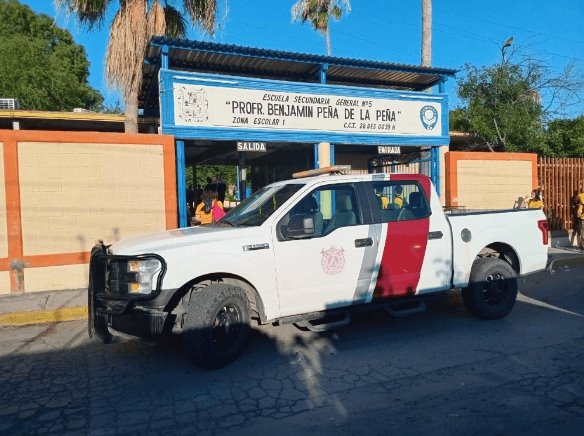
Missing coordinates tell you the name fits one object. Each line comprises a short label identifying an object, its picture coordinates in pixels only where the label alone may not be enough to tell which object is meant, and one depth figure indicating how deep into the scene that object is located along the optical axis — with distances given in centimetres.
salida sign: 978
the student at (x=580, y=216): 1239
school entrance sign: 928
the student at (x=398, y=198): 568
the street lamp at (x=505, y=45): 1562
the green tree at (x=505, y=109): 1523
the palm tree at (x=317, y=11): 2497
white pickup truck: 442
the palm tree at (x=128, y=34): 1030
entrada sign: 1141
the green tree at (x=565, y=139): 1644
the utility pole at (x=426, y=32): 1448
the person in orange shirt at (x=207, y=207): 901
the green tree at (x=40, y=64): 2619
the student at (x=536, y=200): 1195
